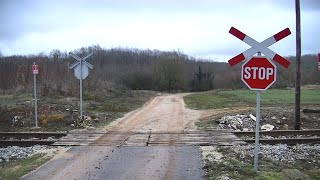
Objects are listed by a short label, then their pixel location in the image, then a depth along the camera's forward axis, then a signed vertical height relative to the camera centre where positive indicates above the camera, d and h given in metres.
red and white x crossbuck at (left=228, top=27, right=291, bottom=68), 6.81 +0.81
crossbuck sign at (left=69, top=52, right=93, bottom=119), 14.91 +0.73
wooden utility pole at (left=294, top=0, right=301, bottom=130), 13.65 +0.65
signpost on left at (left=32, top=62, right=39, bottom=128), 14.15 +0.68
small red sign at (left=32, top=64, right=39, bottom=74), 14.15 +0.68
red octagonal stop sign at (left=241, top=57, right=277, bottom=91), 6.87 +0.22
